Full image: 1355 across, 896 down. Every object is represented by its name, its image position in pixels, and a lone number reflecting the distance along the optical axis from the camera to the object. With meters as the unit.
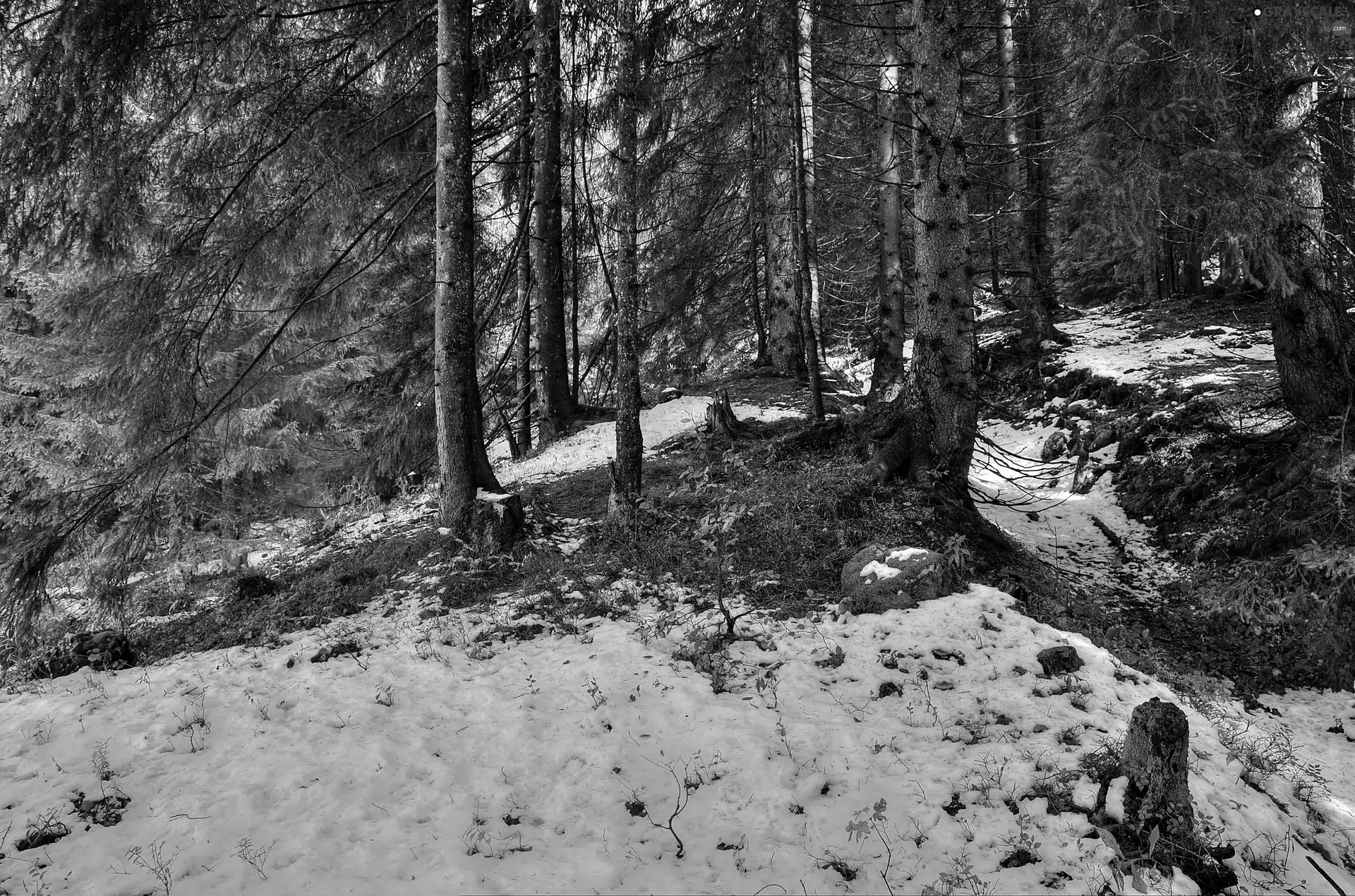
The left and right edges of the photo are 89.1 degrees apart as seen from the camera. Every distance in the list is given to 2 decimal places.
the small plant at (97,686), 4.76
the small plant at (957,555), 5.91
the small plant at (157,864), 3.03
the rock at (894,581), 5.65
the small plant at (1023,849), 3.16
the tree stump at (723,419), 10.62
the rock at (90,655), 5.38
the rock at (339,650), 5.32
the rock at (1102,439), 9.93
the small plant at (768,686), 4.55
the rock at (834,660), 5.01
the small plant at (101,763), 3.77
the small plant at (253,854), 3.16
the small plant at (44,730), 4.11
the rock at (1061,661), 4.72
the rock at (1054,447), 10.66
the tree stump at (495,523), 7.10
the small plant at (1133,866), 2.94
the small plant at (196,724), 4.11
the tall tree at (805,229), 9.10
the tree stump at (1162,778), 3.19
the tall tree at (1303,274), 6.96
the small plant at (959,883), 3.01
